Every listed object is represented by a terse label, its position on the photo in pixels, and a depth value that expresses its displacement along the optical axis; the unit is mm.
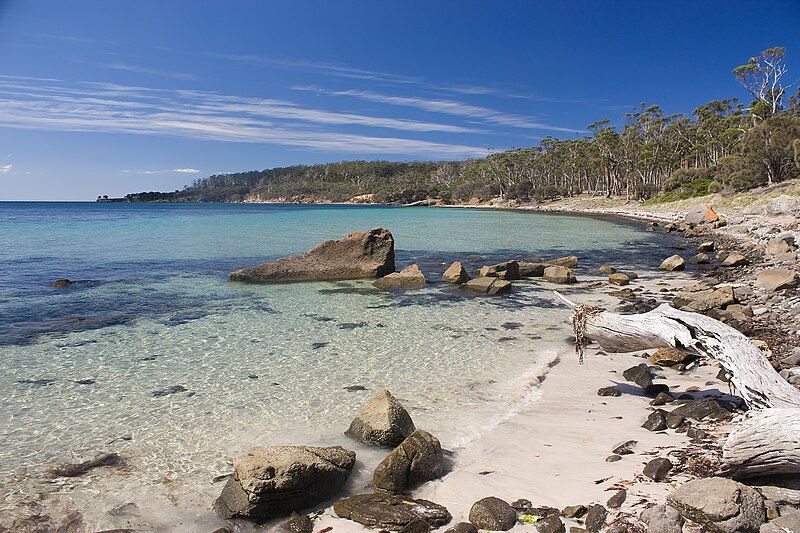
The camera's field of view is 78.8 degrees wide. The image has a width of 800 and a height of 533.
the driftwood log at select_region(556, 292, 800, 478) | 4723
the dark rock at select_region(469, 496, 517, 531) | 4843
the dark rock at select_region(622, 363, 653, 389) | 8789
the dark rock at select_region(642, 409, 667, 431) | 6797
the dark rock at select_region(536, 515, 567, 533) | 4629
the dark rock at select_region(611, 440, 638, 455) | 6155
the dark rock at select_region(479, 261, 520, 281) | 20641
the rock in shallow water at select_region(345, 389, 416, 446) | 6961
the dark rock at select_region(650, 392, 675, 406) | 7875
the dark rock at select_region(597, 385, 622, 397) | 8516
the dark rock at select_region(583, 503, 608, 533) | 4555
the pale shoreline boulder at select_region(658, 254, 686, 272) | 22609
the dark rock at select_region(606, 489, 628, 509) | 4848
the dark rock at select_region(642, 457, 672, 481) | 5266
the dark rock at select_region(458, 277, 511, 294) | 18109
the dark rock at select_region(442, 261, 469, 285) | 20047
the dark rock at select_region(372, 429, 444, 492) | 5840
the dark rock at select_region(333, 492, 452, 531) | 5051
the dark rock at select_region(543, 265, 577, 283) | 20256
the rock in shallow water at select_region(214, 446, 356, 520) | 5336
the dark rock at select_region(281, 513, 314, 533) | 5133
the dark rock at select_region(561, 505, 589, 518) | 4828
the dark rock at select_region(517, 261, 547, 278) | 21609
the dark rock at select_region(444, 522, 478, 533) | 4785
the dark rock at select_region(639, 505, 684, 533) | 4176
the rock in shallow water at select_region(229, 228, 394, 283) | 20859
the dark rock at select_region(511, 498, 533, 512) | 5121
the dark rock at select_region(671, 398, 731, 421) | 6844
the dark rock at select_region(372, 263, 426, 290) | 19750
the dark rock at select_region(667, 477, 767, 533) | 4117
